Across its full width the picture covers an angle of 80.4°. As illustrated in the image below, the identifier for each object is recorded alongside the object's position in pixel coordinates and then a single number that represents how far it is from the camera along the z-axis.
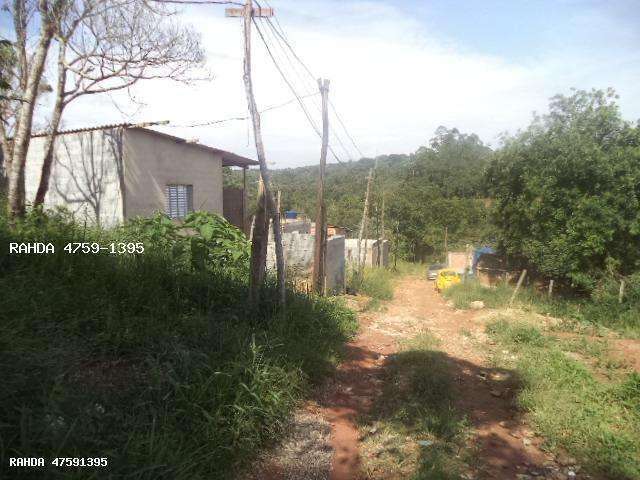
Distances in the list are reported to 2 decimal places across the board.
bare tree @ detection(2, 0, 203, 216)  7.91
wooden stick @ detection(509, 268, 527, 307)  10.18
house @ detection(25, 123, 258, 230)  9.14
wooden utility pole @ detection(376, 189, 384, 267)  16.81
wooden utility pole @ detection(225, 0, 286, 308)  4.89
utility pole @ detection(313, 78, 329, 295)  8.52
